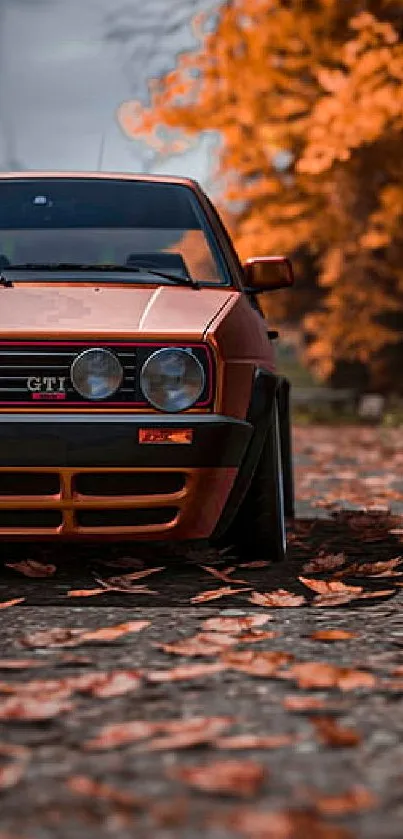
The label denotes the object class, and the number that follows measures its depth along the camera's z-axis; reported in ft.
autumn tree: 67.94
